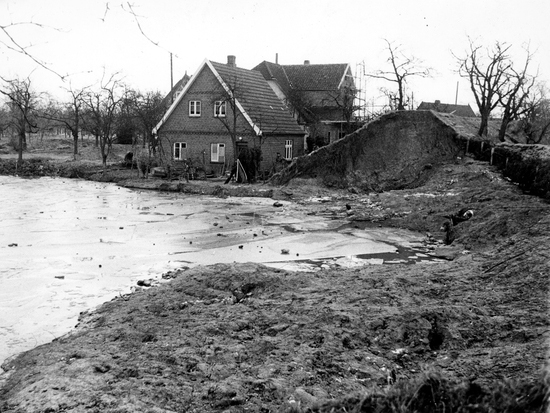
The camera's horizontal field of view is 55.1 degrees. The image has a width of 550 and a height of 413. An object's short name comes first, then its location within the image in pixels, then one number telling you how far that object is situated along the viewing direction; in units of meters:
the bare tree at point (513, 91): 28.22
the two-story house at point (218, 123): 30.61
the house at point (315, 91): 43.06
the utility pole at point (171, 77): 49.52
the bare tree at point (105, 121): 33.03
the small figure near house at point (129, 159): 32.73
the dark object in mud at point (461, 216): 13.71
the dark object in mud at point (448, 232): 12.77
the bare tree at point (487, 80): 28.50
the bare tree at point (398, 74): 32.56
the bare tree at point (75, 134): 36.04
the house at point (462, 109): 67.10
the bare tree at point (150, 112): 36.06
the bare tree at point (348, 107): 38.19
